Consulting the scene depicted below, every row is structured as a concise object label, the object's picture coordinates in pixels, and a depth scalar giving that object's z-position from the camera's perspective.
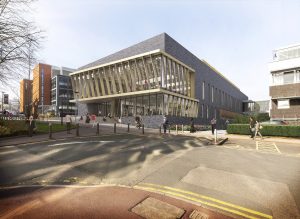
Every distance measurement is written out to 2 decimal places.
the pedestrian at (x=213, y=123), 20.33
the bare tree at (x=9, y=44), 11.66
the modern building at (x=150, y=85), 28.20
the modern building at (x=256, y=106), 77.16
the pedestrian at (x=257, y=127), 16.71
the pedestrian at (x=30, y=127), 14.12
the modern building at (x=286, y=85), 24.36
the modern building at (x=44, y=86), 84.69
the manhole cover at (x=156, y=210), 3.70
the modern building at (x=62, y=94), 81.50
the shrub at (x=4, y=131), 13.55
